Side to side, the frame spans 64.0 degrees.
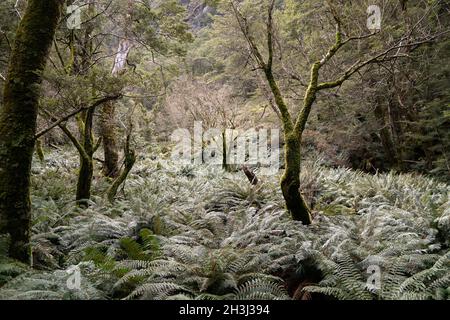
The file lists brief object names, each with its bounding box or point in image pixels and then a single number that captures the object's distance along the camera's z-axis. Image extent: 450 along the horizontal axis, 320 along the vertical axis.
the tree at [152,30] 9.16
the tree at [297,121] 5.92
